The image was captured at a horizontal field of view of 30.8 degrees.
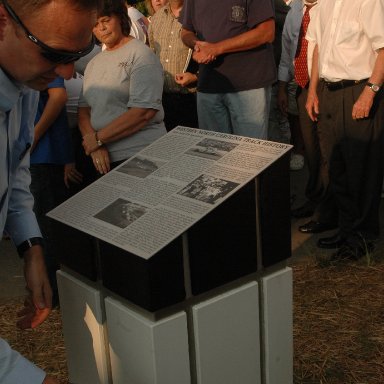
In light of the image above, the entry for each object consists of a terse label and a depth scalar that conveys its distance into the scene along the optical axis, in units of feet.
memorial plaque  6.88
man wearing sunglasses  5.35
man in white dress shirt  14.25
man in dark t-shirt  15.17
